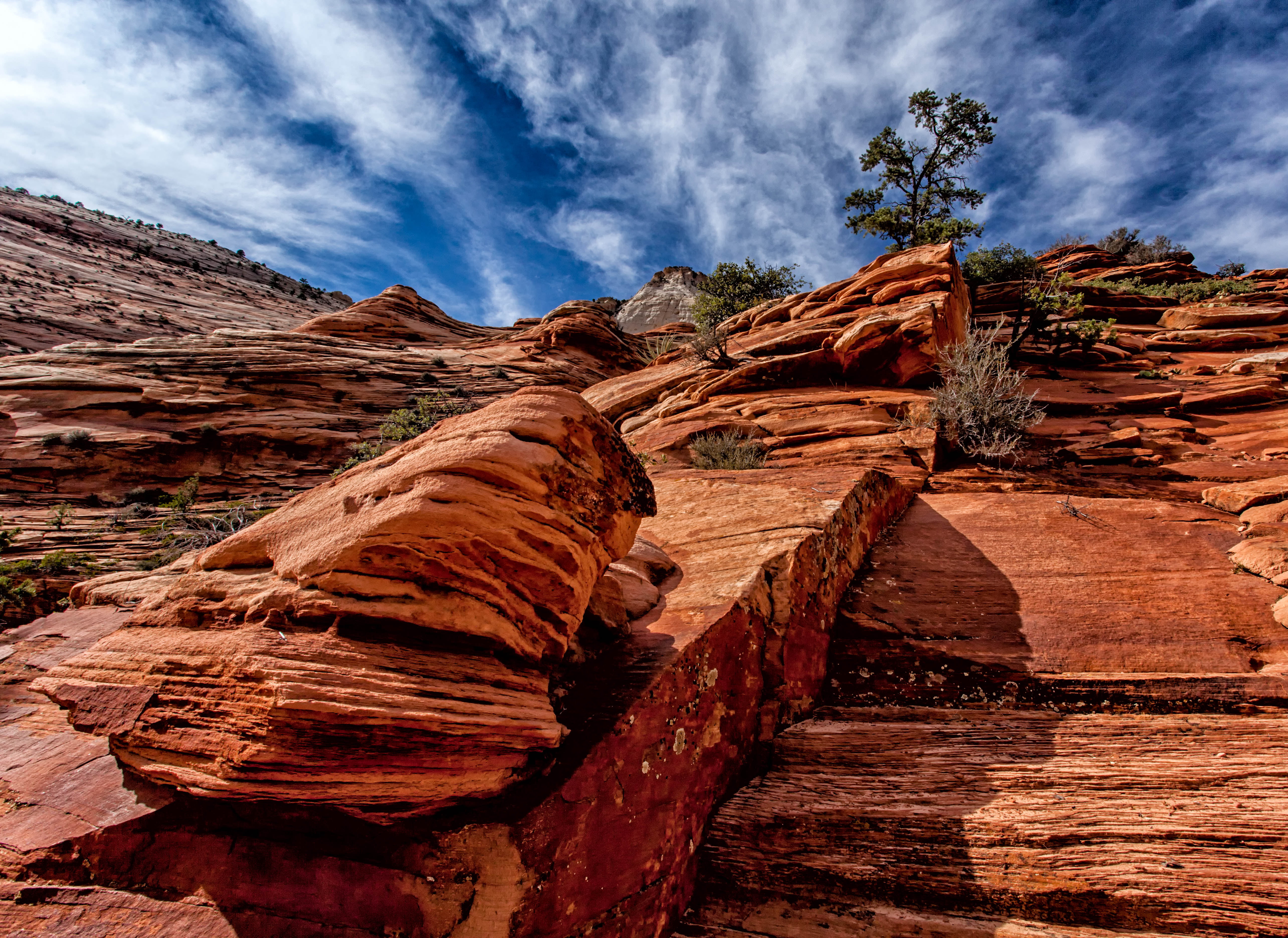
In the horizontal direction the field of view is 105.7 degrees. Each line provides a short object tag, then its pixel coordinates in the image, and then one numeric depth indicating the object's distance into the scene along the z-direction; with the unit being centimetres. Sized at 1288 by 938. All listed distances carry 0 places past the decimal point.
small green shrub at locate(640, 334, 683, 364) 1830
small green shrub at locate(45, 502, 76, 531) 1154
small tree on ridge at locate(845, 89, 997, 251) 2370
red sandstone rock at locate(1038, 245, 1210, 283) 2302
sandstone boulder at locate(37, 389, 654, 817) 207
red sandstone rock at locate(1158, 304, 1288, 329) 1468
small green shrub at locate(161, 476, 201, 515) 1330
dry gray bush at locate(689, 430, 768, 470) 895
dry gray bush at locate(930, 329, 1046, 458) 873
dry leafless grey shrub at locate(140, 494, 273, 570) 1086
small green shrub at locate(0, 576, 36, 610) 870
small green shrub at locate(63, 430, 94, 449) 1397
